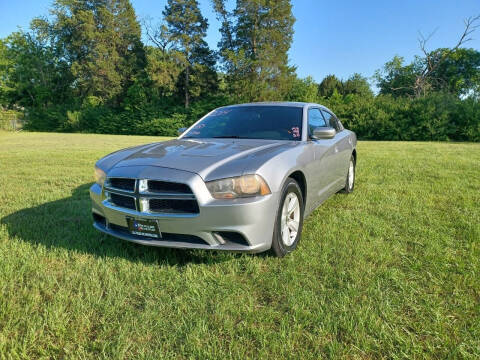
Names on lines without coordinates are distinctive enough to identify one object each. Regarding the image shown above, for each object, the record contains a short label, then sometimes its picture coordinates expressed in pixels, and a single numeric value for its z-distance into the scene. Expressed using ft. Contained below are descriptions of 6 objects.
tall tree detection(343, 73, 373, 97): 164.25
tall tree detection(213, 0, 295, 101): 104.99
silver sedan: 7.66
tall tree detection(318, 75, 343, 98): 162.50
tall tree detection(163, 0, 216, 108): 114.21
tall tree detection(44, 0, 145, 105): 119.85
